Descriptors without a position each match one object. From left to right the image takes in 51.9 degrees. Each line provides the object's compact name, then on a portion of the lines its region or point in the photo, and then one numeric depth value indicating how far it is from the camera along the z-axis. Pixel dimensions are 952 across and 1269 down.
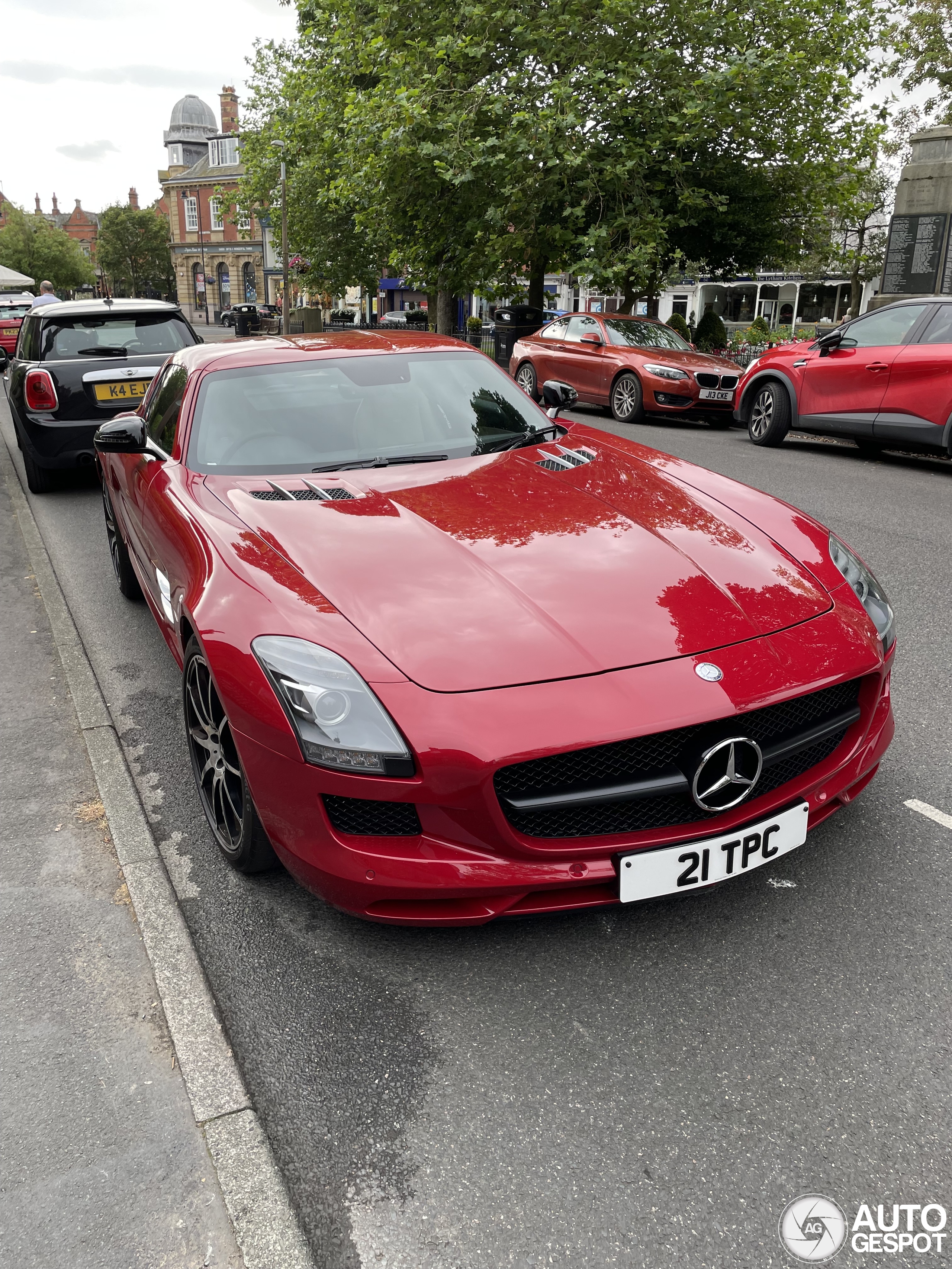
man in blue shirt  17.14
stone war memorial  14.52
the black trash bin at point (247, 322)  50.46
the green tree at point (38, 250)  87.88
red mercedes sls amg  2.22
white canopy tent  33.38
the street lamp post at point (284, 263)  33.38
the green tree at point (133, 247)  91.00
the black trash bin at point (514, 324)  22.14
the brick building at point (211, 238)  91.25
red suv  8.97
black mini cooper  8.12
